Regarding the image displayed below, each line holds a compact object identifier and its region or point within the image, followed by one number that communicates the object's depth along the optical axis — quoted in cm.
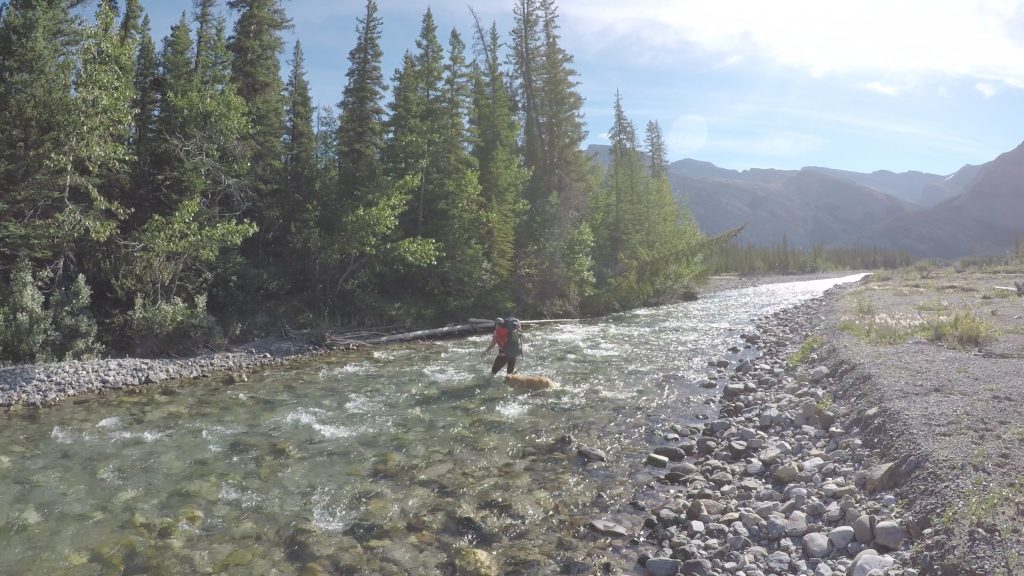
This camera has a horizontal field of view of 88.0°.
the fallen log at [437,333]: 2351
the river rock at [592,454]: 979
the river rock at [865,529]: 587
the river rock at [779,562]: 580
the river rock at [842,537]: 595
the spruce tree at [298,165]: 2788
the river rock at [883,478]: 676
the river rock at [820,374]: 1316
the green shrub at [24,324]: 1459
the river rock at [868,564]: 518
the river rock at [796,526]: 639
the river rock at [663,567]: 611
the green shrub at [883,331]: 1541
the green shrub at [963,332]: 1429
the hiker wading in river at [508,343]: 1603
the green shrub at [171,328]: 1772
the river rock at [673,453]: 966
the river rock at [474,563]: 644
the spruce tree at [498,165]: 2991
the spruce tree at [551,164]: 3291
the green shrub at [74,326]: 1567
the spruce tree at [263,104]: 2659
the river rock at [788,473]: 787
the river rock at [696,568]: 591
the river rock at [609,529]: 712
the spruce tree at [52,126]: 1584
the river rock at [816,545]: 590
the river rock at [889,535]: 560
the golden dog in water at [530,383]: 1487
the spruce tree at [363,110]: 2783
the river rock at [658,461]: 940
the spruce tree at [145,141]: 2153
